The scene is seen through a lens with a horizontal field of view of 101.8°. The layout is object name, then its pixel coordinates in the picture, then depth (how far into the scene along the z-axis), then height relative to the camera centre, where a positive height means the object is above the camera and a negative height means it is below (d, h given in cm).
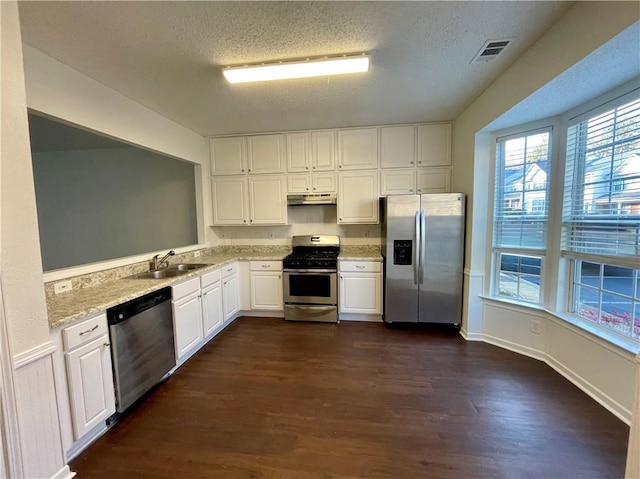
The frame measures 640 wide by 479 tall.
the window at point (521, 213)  252 +4
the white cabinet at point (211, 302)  285 -92
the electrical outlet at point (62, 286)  191 -46
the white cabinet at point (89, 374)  152 -93
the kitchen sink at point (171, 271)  271 -53
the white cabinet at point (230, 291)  329 -91
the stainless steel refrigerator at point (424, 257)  306 -46
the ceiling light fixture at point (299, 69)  193 +117
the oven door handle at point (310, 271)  341 -66
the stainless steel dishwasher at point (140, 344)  181 -93
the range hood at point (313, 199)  364 +30
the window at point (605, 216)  181 +0
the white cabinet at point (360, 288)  341 -89
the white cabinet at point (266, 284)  359 -87
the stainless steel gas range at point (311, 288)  342 -90
